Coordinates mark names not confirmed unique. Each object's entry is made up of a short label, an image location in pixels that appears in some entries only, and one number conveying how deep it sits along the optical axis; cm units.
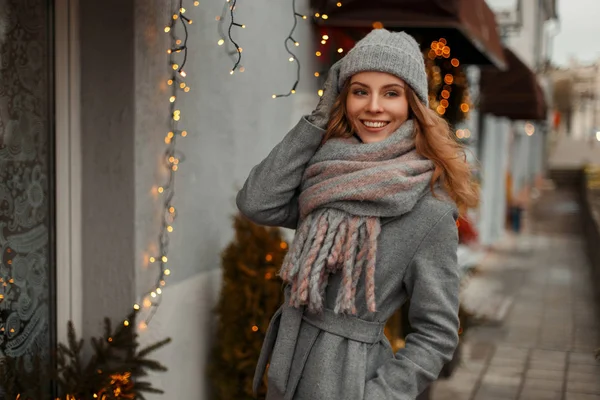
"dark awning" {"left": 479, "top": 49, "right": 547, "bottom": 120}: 1266
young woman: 241
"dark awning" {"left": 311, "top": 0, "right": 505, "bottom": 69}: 529
